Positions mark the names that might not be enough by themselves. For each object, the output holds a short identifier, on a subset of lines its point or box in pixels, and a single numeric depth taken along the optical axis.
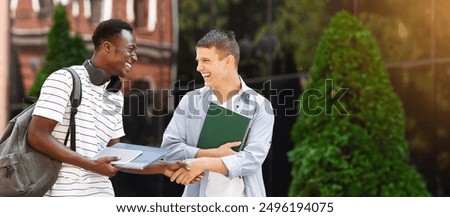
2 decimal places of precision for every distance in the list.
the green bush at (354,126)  9.14
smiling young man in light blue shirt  6.09
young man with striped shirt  5.44
